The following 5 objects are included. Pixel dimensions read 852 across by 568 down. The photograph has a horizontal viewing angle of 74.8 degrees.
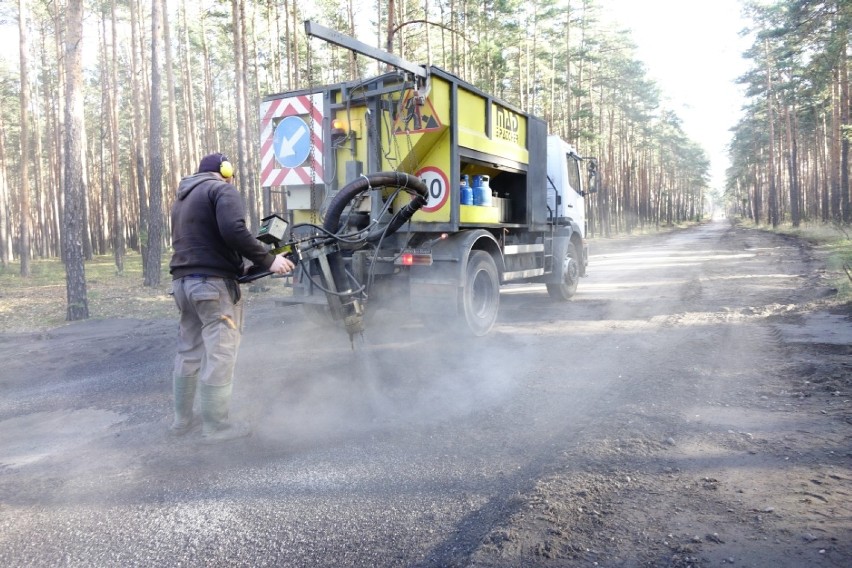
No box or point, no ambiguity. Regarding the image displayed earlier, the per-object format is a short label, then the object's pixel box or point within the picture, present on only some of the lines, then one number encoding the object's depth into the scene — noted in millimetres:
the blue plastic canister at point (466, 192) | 7301
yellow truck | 6586
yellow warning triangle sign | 6559
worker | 4020
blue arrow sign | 7215
